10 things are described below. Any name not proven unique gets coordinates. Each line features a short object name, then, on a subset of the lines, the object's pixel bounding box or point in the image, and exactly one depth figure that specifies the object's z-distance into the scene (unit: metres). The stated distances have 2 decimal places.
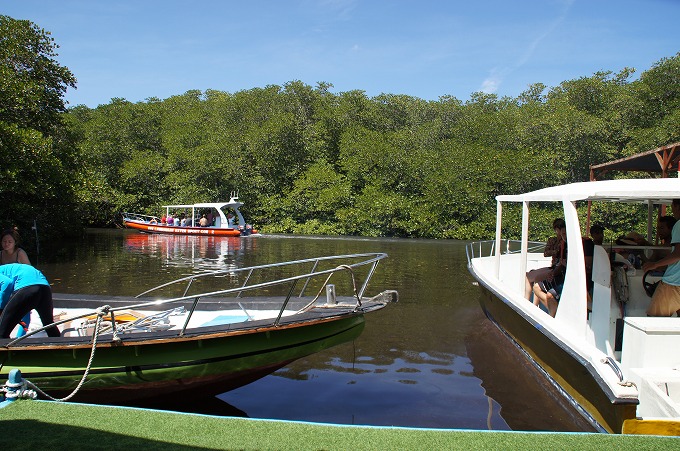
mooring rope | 5.52
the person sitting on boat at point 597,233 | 7.38
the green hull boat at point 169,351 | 5.82
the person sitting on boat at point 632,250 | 7.68
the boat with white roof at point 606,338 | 4.86
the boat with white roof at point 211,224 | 32.44
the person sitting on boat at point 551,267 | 8.27
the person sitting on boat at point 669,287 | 5.71
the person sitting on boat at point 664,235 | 7.04
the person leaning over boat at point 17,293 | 5.96
